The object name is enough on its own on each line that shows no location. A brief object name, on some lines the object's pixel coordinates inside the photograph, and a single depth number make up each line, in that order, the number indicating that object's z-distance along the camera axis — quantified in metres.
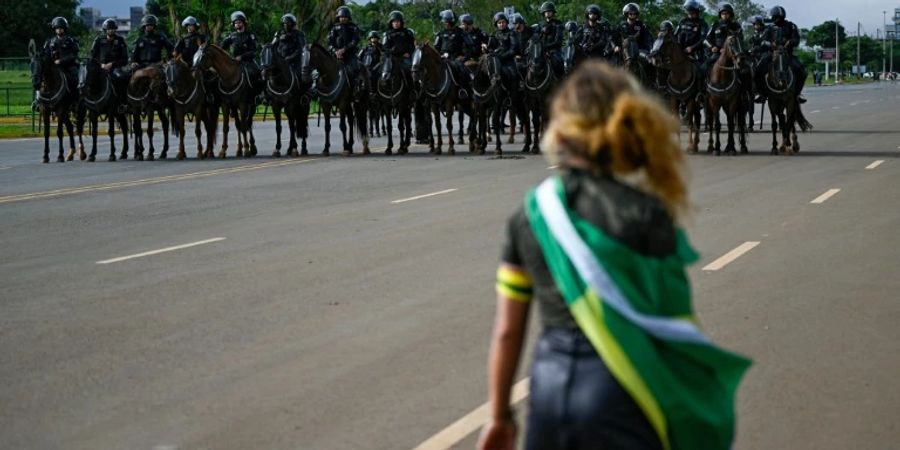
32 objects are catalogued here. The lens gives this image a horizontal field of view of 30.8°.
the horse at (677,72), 28.80
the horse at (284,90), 30.52
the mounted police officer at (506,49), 31.28
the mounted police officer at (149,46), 31.62
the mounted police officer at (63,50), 31.16
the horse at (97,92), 30.73
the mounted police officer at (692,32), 29.97
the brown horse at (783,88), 27.95
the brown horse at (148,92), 30.92
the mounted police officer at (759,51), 28.47
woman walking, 4.19
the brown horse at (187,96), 30.28
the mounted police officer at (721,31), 29.11
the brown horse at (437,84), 30.58
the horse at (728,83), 28.00
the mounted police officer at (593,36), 32.50
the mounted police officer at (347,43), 31.62
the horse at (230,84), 30.28
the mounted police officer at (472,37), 32.47
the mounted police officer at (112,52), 31.41
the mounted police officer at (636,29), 31.62
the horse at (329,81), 30.47
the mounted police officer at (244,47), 31.33
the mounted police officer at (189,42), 30.97
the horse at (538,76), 30.25
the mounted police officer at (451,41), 32.19
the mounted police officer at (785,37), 28.22
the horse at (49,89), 30.59
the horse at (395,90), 30.98
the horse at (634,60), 30.12
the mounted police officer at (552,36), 31.19
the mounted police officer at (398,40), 31.17
